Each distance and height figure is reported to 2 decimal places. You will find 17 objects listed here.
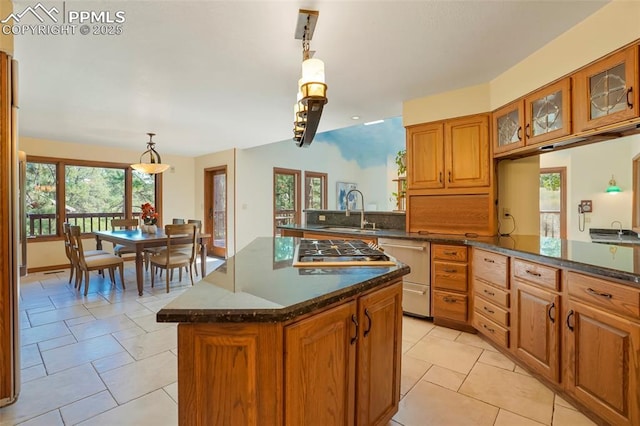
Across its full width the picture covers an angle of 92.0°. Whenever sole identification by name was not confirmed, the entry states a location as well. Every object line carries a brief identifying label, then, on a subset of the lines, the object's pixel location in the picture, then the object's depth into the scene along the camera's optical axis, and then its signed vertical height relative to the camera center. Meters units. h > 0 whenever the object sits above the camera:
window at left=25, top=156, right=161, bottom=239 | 5.27 +0.36
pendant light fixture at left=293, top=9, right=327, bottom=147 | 1.77 +0.73
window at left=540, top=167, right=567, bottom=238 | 5.72 +0.16
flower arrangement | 4.74 -0.05
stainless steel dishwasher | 3.03 -0.61
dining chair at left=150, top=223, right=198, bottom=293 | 4.13 -0.57
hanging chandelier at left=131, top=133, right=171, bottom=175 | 4.67 +0.68
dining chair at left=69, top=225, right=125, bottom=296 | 3.87 -0.63
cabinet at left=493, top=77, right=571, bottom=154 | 2.15 +0.73
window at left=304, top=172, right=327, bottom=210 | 7.56 +0.54
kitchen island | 0.97 -0.47
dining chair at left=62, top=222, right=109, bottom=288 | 4.20 -0.57
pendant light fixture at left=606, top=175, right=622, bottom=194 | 4.71 +0.36
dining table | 3.94 -0.38
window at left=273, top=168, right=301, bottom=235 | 6.88 +0.34
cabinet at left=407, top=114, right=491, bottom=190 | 3.01 +0.59
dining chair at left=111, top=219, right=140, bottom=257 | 4.70 -0.24
